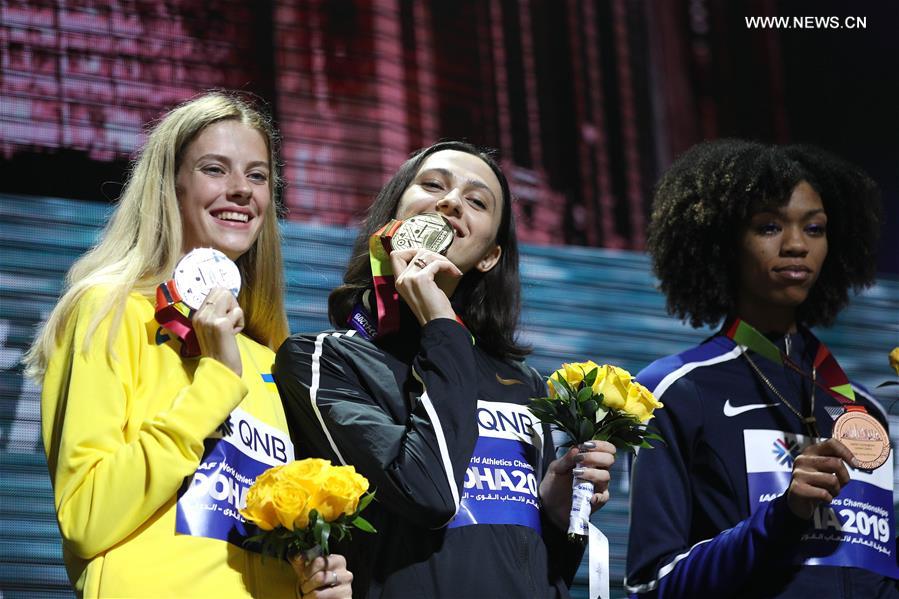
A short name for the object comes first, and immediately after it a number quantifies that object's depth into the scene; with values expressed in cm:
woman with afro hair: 698
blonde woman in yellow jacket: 549
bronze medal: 700
